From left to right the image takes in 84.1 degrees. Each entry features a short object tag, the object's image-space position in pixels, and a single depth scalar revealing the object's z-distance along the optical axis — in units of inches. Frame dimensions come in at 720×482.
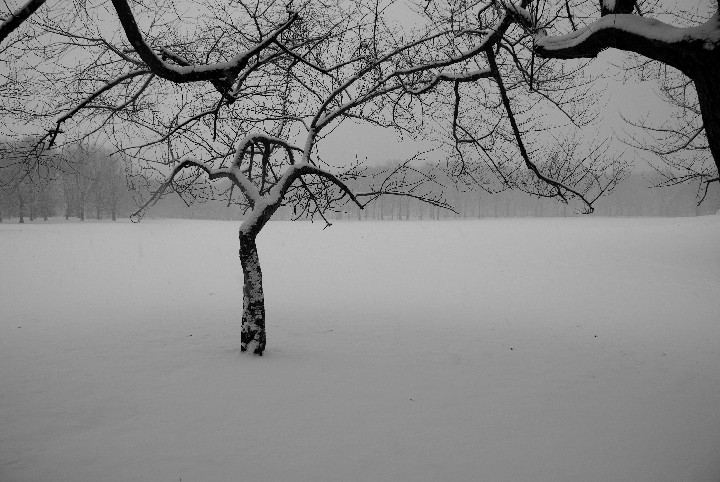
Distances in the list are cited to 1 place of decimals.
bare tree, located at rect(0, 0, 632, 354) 254.2
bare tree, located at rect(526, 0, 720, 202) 124.6
